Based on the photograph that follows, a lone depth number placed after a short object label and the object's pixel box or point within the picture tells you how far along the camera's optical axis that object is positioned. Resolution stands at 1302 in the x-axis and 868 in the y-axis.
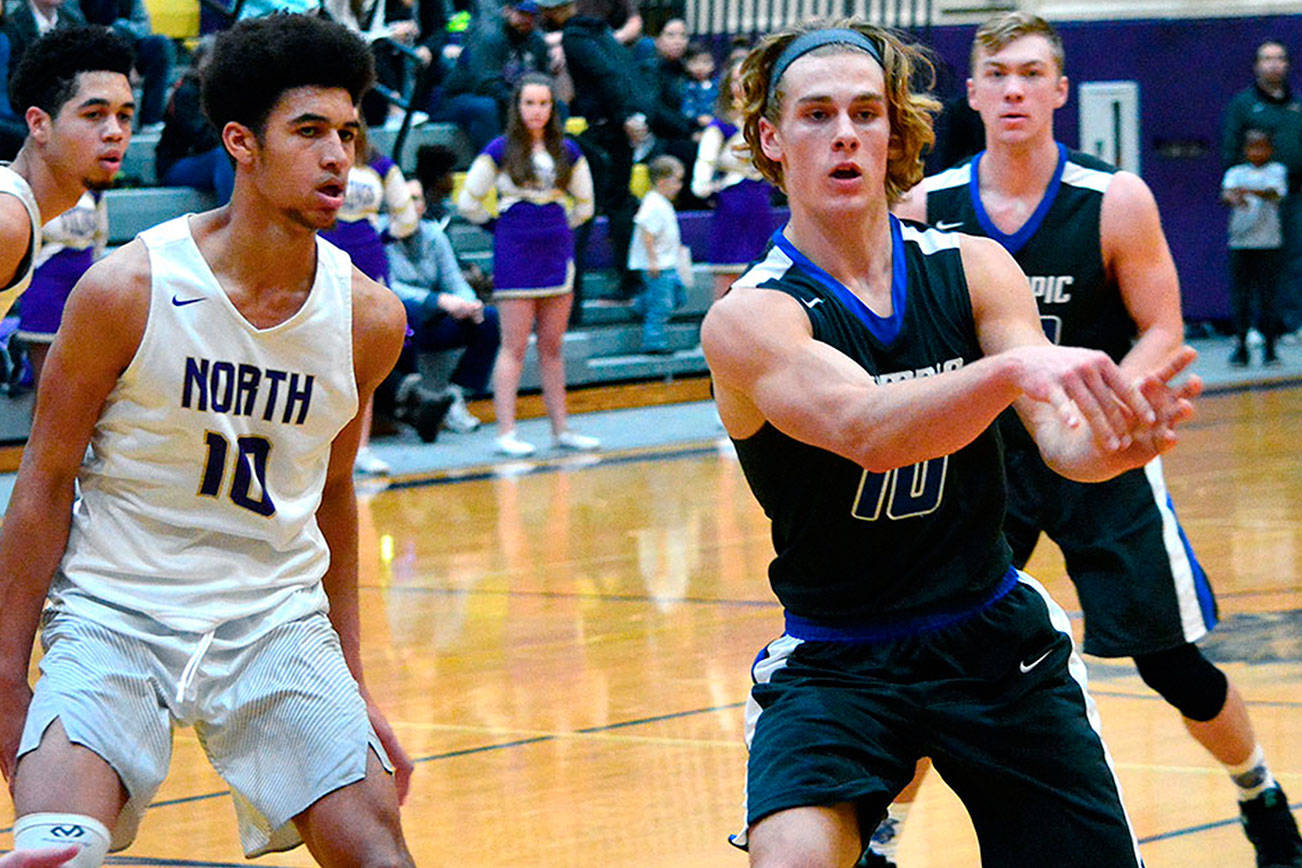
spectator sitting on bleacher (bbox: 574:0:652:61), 15.50
